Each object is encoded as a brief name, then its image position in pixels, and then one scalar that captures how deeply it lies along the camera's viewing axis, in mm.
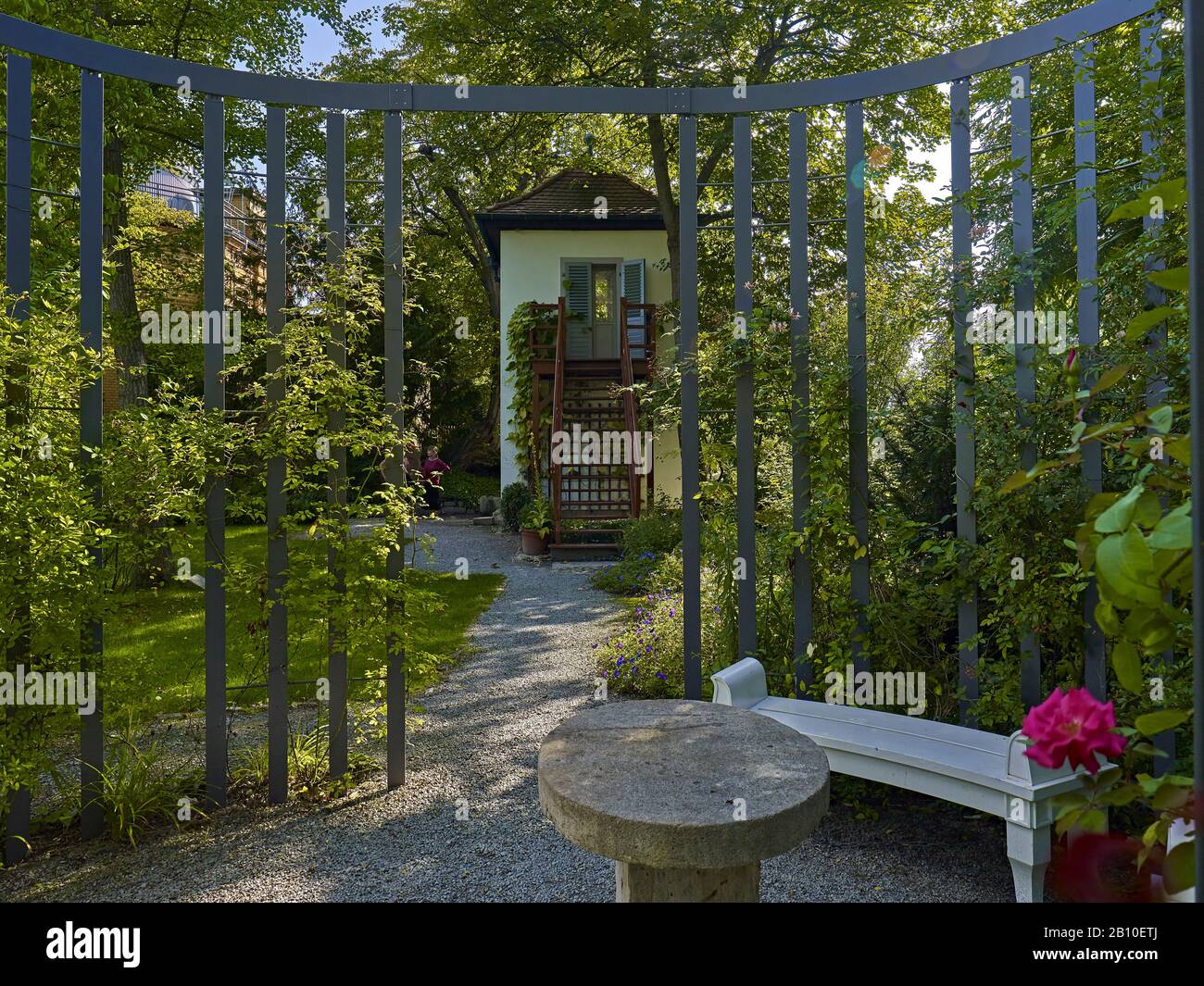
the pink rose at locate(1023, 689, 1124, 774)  1055
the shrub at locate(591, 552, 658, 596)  9492
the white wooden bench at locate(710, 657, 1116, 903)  2928
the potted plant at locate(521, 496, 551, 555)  12352
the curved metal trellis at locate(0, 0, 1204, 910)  3541
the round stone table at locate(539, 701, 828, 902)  2227
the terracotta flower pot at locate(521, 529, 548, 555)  12375
